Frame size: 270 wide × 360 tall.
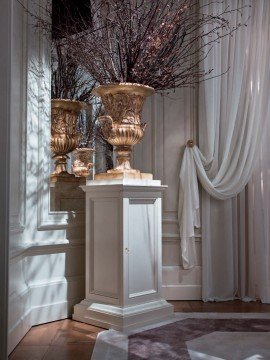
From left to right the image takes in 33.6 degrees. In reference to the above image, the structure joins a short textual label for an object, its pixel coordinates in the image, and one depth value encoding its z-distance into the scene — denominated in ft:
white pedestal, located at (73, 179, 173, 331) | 8.64
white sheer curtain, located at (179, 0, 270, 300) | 11.03
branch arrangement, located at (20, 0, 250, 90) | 8.98
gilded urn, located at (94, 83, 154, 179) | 9.05
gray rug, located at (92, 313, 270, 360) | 7.07
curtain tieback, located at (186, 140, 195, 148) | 11.27
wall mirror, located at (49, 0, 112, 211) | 10.25
